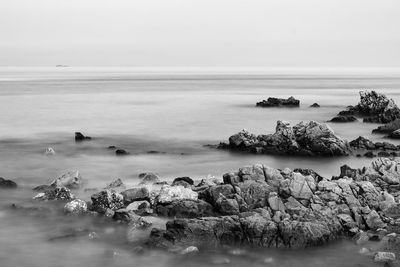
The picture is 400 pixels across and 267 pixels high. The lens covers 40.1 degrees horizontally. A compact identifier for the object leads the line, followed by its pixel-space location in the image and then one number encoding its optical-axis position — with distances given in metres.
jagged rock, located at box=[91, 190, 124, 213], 21.18
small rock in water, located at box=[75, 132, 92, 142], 42.84
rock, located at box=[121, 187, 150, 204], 21.77
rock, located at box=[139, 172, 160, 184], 26.28
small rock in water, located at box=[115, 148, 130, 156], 35.47
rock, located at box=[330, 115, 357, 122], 55.59
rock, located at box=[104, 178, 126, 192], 24.65
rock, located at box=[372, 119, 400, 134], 45.59
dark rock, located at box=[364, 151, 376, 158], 34.25
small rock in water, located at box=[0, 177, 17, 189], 25.35
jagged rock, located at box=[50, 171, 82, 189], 25.11
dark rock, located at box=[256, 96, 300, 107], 76.56
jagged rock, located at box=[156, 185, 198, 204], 20.88
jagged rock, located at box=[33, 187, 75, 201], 22.77
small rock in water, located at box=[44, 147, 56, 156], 35.72
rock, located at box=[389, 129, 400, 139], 41.84
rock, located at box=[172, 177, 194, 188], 24.05
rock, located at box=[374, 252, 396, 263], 16.08
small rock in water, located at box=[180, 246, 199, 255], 16.77
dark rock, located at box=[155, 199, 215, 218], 19.69
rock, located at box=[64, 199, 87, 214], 21.00
